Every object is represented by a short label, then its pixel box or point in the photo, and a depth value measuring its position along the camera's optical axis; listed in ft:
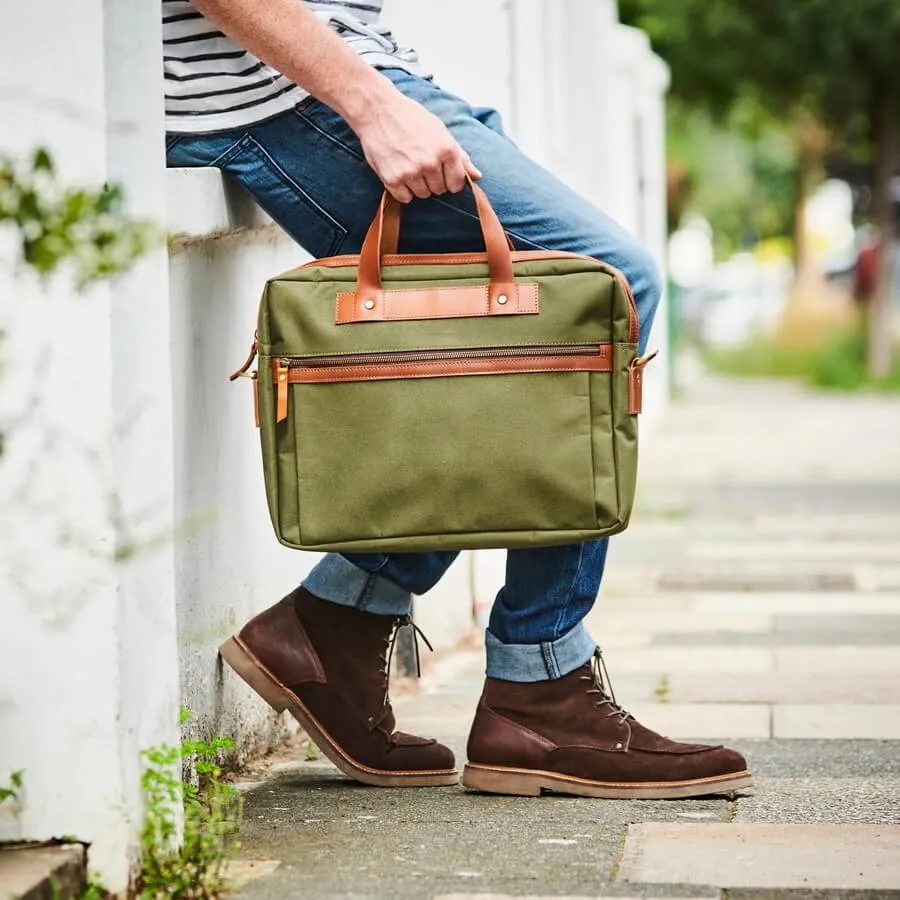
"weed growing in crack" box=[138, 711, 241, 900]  14.24
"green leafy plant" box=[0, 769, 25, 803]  13.90
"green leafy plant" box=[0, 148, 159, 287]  12.08
